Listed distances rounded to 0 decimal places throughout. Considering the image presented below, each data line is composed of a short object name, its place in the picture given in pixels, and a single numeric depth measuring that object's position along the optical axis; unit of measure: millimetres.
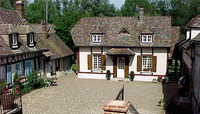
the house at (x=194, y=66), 11107
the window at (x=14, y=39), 19016
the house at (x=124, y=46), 23922
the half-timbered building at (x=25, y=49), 18173
